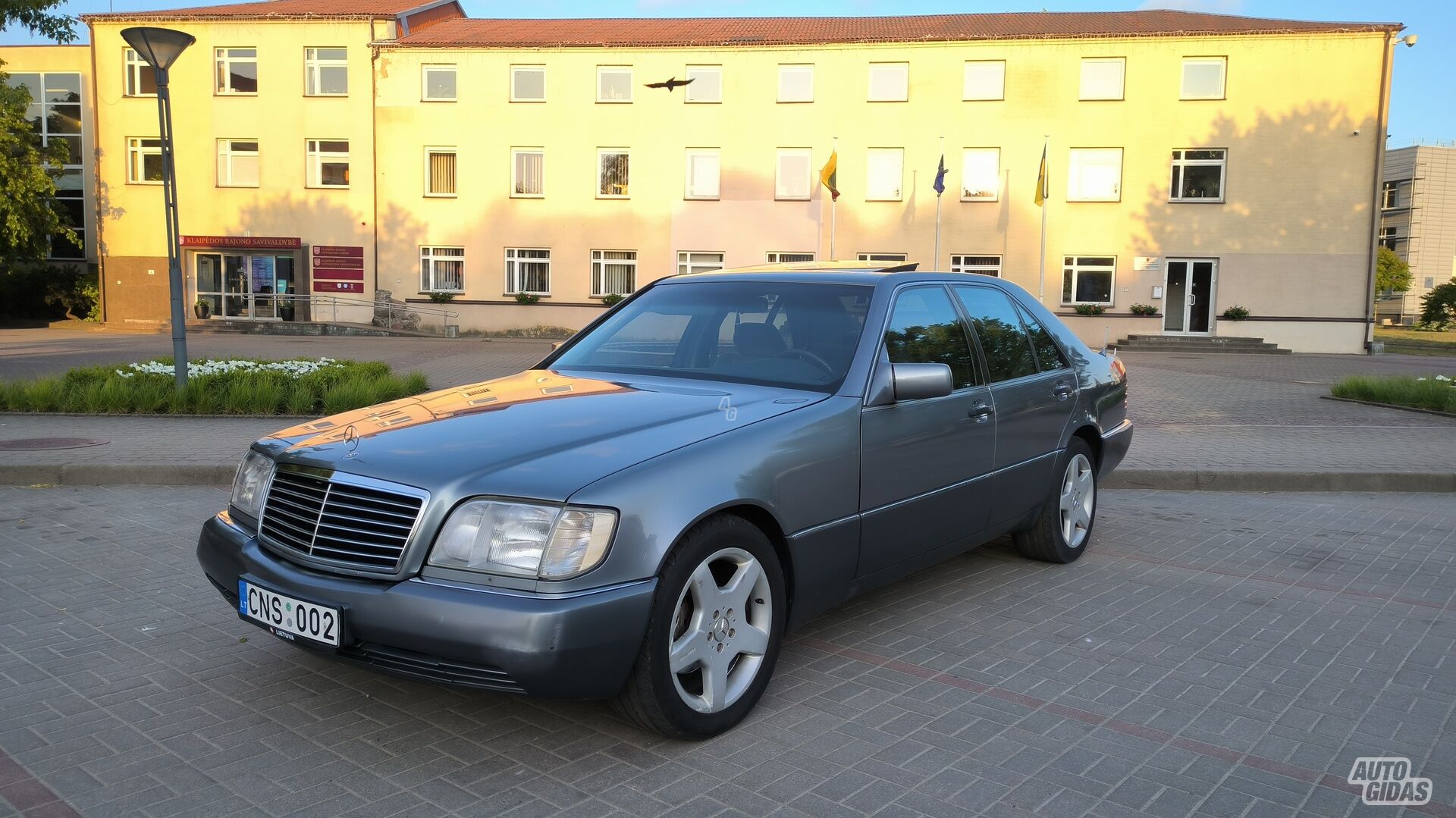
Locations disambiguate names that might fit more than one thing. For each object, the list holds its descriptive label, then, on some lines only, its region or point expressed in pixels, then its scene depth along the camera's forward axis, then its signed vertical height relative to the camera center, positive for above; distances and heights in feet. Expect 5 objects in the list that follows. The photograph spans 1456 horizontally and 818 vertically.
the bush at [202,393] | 36.70 -3.65
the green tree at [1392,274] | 242.17 +9.78
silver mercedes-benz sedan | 9.99 -2.15
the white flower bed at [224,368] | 39.58 -3.02
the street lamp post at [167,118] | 35.32 +6.21
